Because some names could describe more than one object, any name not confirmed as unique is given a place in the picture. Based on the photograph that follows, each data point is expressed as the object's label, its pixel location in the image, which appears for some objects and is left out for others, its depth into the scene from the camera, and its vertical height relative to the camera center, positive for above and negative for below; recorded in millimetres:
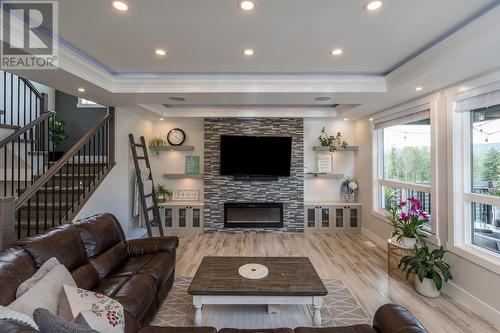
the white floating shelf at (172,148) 5770 +485
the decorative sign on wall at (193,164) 6062 +124
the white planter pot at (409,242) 3361 -969
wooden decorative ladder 4730 -531
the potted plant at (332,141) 5750 +645
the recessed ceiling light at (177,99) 3760 +1070
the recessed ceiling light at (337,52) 2654 +1234
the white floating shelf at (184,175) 5906 -133
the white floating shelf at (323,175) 5805 -136
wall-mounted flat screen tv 5559 +309
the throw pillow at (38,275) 1603 -718
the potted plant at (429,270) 2930 -1189
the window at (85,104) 5867 +1503
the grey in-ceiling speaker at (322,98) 3768 +1067
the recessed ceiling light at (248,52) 2658 +1237
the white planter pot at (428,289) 2988 -1403
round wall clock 5992 +757
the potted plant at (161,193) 5770 -538
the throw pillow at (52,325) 1153 -718
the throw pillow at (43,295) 1470 -767
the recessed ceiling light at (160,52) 2680 +1248
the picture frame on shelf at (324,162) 5953 +164
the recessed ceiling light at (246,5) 1880 +1228
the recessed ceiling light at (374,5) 1863 +1216
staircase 3262 +215
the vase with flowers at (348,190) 5824 -484
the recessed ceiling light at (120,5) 1877 +1227
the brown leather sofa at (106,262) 1782 -891
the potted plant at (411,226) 3293 -763
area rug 2508 -1498
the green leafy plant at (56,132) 4984 +742
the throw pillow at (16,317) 1156 -677
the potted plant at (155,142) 5766 +617
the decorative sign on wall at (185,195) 6023 -607
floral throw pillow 1423 -825
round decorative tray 2541 -1056
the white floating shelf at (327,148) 5754 +474
